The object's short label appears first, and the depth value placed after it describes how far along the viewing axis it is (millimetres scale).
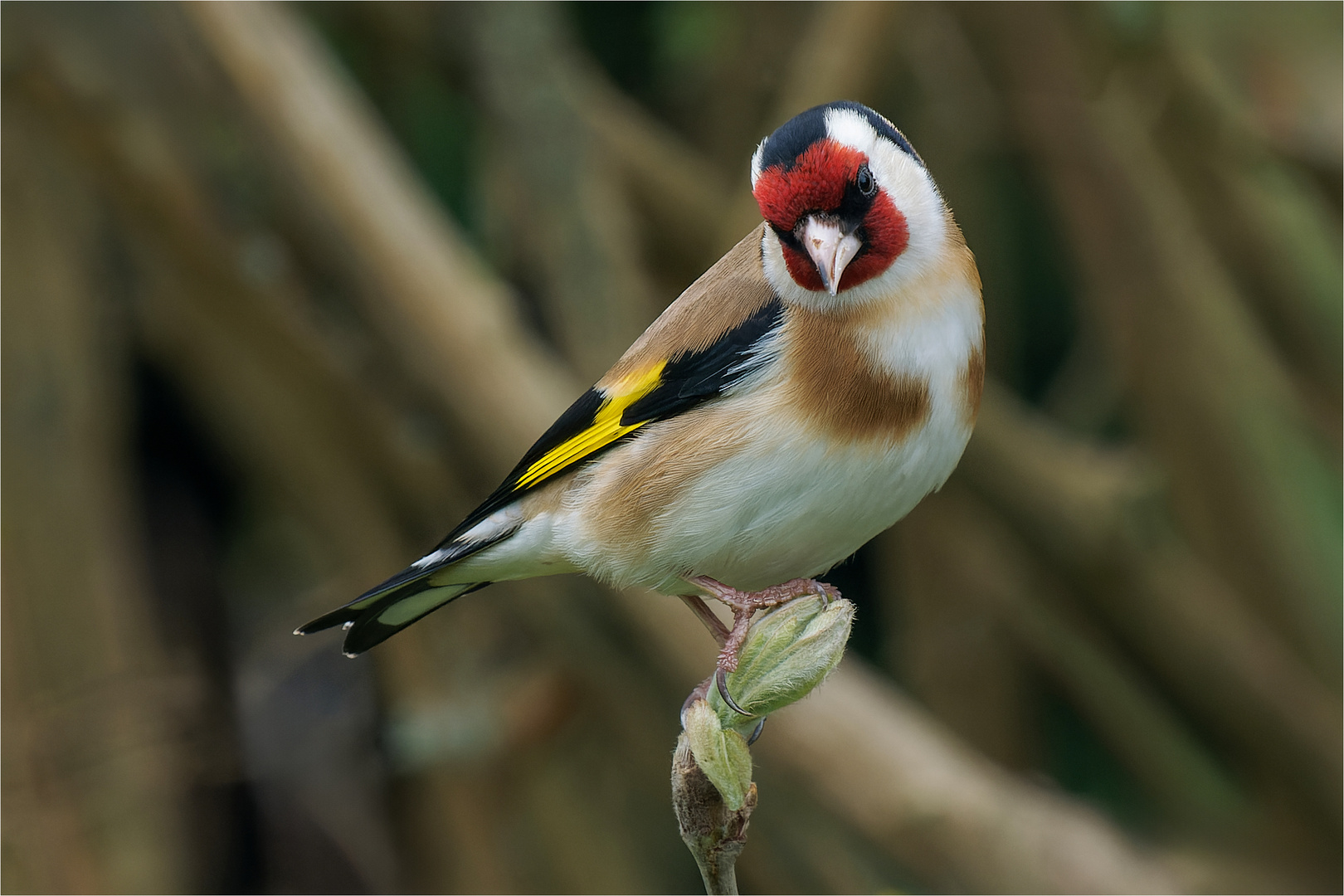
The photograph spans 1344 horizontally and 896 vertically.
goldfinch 3521
